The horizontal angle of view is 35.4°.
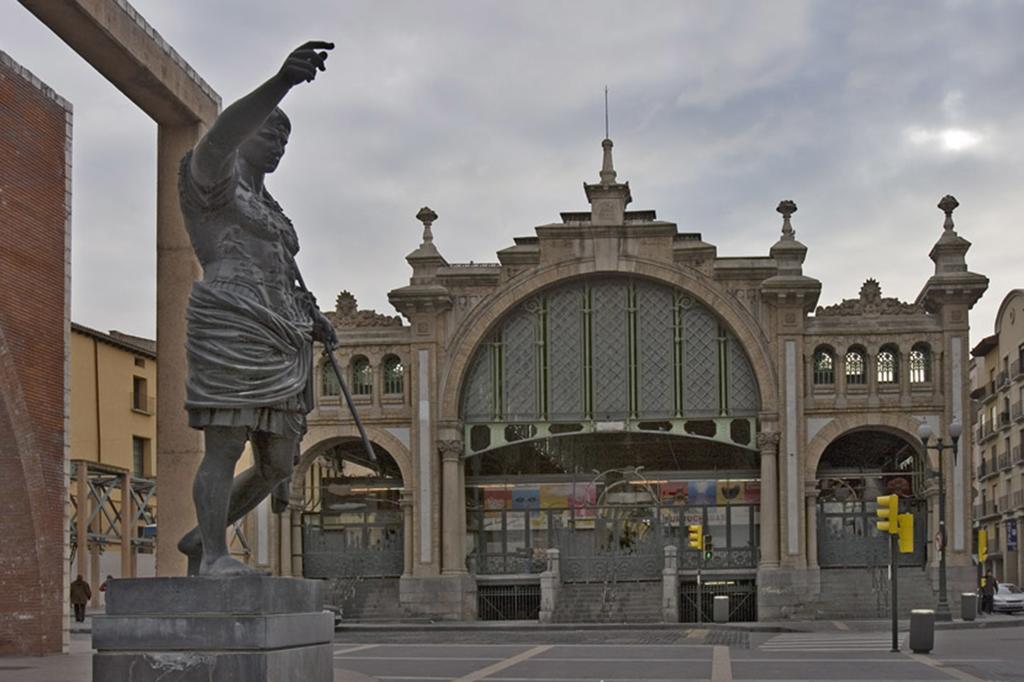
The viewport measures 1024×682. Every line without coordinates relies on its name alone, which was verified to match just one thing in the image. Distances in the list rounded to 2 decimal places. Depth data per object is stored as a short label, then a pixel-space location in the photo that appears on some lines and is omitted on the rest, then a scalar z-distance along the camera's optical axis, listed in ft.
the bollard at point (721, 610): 147.64
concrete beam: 58.65
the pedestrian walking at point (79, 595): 143.54
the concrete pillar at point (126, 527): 162.50
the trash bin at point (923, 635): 88.94
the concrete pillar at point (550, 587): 152.56
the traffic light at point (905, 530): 98.84
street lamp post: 130.41
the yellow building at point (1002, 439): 245.04
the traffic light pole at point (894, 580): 91.86
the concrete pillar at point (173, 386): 61.05
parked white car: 167.22
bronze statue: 30.68
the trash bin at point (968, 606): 134.72
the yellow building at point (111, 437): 169.57
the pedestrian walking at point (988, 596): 160.66
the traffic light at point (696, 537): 158.51
